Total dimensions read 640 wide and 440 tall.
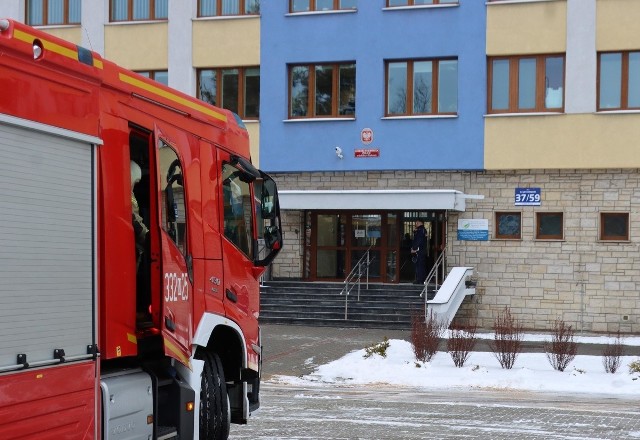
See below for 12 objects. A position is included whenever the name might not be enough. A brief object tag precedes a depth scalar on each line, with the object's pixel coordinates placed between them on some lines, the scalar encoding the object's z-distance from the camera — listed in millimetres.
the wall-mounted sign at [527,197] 26828
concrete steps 25500
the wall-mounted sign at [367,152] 28156
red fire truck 6125
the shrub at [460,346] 17156
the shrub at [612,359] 16422
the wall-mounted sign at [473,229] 27172
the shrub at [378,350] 18172
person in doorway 27438
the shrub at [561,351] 16781
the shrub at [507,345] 16844
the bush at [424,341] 17703
